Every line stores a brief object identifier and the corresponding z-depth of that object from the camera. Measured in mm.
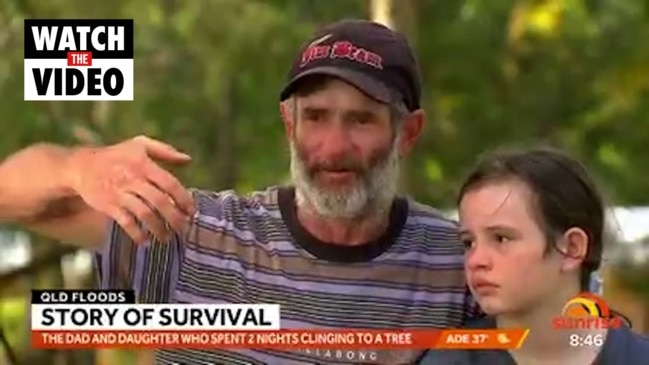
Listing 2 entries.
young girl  3045
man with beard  3050
